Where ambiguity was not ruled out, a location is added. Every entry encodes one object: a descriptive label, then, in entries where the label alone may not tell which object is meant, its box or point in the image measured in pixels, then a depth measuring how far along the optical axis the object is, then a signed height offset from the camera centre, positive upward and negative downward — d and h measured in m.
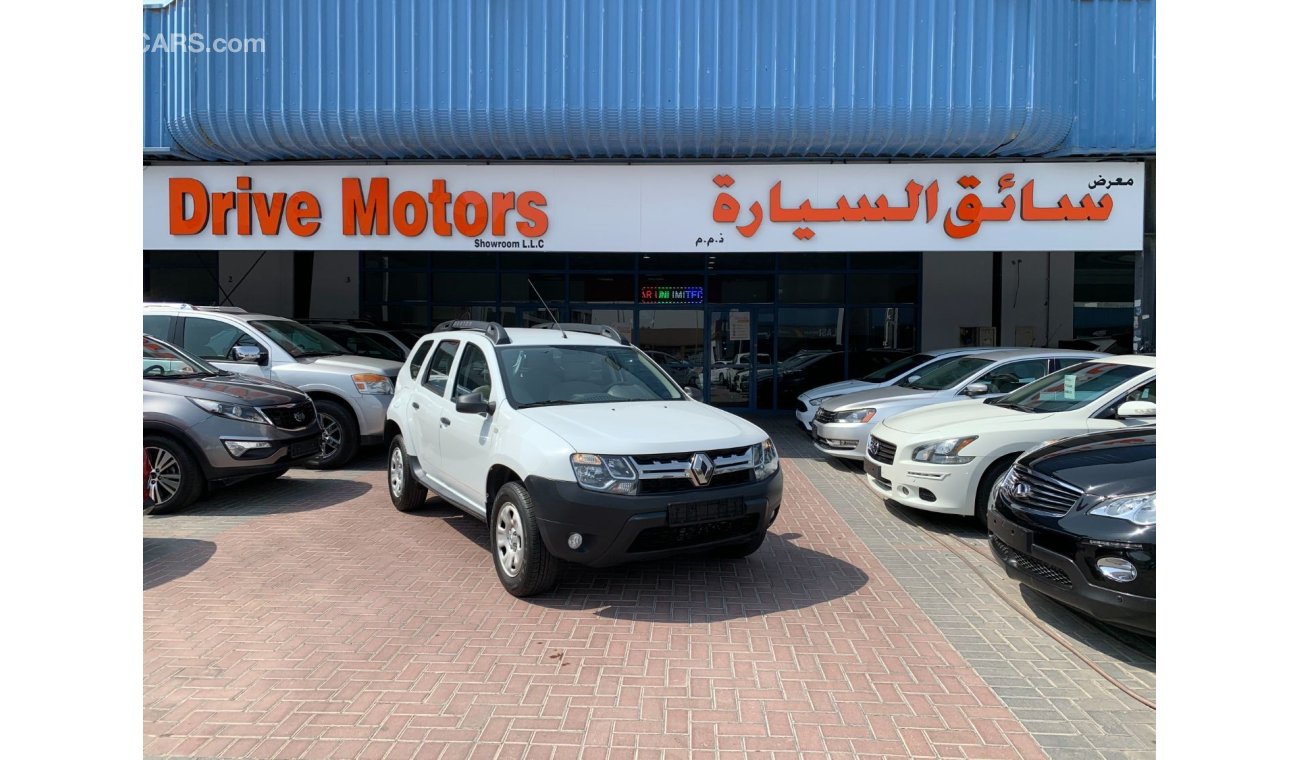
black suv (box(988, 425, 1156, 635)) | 3.89 -0.87
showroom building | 9.73 +3.18
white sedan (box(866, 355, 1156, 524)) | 6.35 -0.56
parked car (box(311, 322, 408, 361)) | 11.58 +0.41
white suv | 4.41 -0.56
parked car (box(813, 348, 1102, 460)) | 9.06 -0.29
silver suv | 9.10 +0.03
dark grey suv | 6.91 -0.65
